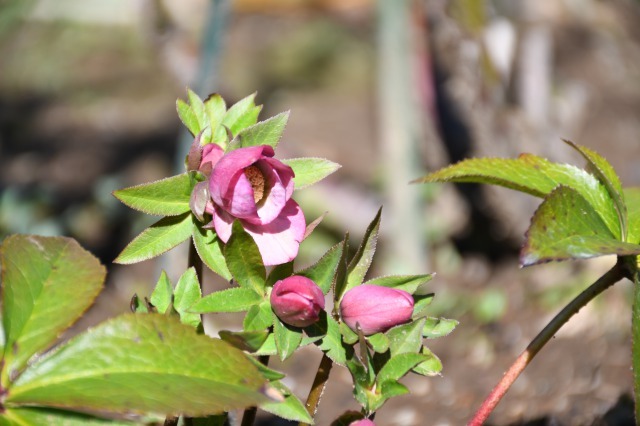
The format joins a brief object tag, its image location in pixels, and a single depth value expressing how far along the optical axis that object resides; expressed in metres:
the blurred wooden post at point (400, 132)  1.89
